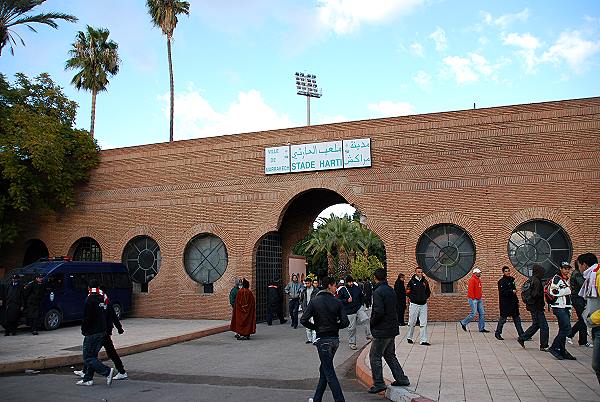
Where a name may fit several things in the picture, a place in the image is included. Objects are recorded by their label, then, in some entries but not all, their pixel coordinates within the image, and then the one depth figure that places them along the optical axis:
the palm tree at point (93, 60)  34.72
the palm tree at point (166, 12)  35.41
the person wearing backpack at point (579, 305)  11.29
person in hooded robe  15.88
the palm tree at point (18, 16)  19.25
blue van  17.25
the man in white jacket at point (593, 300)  6.00
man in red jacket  14.23
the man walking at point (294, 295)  18.91
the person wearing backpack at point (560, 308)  9.89
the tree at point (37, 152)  20.81
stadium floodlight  48.94
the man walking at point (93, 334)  9.05
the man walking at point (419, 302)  12.33
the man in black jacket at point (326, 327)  6.97
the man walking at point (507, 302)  12.86
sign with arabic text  19.66
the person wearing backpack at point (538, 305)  10.94
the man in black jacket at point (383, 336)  7.93
